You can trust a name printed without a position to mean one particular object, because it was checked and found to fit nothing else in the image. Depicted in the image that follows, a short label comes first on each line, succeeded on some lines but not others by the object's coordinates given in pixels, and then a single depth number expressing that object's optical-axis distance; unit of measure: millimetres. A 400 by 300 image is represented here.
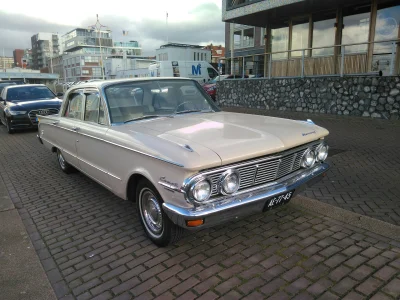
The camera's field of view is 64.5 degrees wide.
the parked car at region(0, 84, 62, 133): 10672
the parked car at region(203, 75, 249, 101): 20344
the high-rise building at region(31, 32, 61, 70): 136375
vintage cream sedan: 2656
